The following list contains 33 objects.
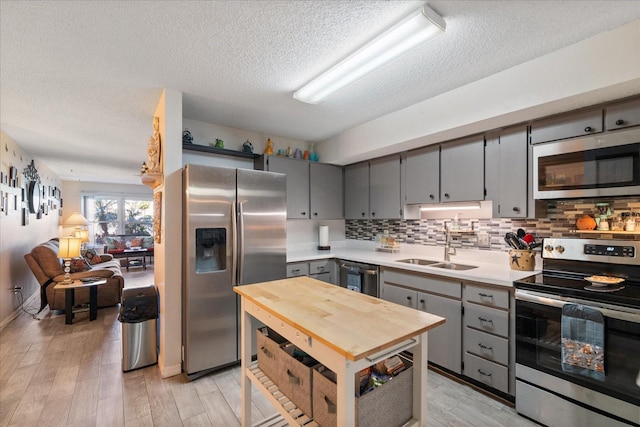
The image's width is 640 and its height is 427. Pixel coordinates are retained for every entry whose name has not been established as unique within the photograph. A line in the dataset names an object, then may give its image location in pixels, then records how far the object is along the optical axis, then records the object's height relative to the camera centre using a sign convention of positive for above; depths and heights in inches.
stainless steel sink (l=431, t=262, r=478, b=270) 107.9 -20.8
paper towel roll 158.2 -13.1
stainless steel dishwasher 121.3 -28.5
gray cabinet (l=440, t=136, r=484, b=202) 103.2 +15.2
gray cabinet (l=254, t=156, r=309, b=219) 140.5 +16.1
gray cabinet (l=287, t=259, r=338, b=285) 129.3 -26.4
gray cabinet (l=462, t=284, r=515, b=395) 83.0 -37.5
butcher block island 42.8 -19.3
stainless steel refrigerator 97.8 -13.9
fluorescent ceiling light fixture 62.3 +39.6
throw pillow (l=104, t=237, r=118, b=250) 318.7 -33.2
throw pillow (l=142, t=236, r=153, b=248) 331.0 -33.6
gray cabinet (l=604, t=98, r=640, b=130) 71.0 +23.9
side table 145.4 -43.8
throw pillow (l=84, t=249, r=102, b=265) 218.4 -33.8
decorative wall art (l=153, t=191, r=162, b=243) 107.1 -1.0
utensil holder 92.4 -15.5
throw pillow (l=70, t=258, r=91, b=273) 176.9 -32.3
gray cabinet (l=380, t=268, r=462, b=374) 94.7 -32.3
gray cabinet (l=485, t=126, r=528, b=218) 92.0 +12.7
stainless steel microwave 71.7 +11.9
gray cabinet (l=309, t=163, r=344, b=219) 152.7 +11.1
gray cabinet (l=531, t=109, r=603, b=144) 77.4 +23.7
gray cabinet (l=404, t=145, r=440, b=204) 117.0 +15.0
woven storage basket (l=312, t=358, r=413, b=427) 45.8 -31.7
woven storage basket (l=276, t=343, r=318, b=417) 53.6 -32.3
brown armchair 161.2 -37.3
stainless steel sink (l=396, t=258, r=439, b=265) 119.2 -20.7
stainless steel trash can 102.4 -41.3
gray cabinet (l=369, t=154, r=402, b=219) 133.3 +11.2
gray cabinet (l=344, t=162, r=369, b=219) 149.7 +11.0
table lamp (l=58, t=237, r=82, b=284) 142.9 -17.2
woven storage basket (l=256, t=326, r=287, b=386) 63.0 -31.3
